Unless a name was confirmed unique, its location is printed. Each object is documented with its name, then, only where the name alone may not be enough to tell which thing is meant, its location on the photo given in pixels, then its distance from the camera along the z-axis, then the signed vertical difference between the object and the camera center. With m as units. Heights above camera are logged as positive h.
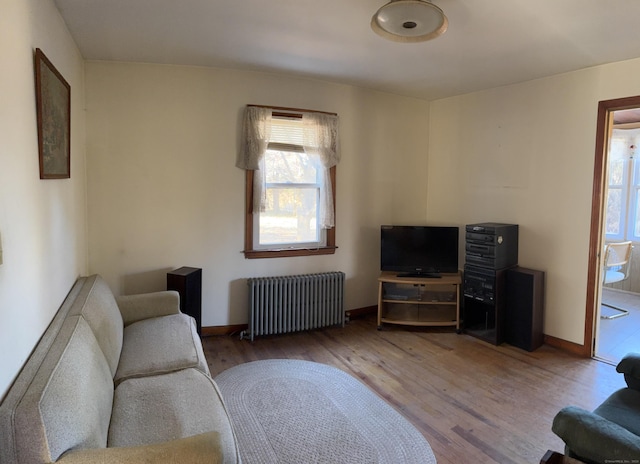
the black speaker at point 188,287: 3.32 -0.70
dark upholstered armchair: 1.45 -0.88
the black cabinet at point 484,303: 3.68 -0.89
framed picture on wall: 1.88 +0.46
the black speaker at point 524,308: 3.56 -0.89
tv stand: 4.05 -0.95
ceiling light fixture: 2.07 +1.06
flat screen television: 4.14 -0.42
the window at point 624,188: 5.50 +0.35
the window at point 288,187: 3.78 +0.20
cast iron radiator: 3.78 -0.94
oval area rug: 2.15 -1.32
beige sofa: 1.25 -0.84
